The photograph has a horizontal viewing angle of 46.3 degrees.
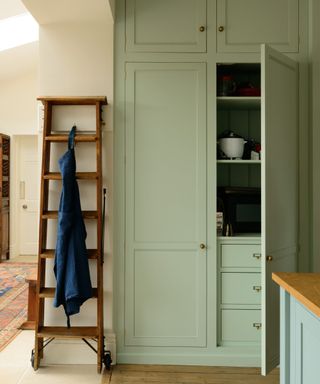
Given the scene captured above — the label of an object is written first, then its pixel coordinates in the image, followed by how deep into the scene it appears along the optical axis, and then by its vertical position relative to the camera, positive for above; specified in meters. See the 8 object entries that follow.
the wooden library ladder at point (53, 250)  2.47 -0.35
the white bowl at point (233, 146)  2.68 +0.34
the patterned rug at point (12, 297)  3.30 -1.19
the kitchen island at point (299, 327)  1.24 -0.49
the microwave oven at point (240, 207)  2.73 -0.11
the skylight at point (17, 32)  4.82 +2.13
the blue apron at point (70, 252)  2.36 -0.38
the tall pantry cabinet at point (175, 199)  2.62 -0.04
